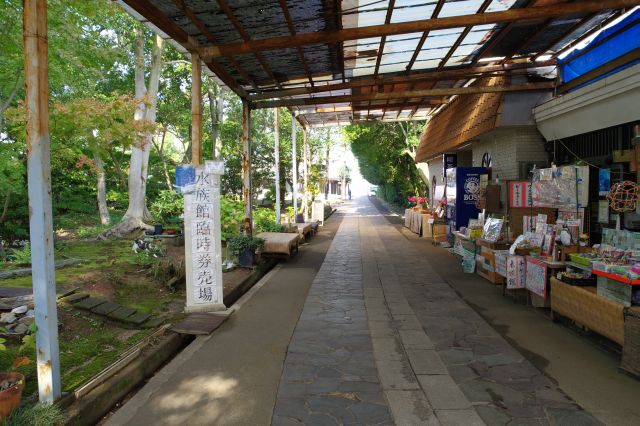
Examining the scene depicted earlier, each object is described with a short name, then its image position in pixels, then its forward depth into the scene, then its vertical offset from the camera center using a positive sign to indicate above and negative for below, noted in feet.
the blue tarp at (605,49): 20.49 +7.71
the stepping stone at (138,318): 19.67 -5.93
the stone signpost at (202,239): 21.91 -2.40
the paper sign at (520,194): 26.32 -0.29
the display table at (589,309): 14.71 -4.76
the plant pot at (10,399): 10.61 -5.29
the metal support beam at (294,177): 54.80 +2.05
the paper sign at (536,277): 20.30 -4.42
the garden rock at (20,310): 18.23 -5.02
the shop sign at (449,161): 50.52 +3.58
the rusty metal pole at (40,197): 11.66 -0.03
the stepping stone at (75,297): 20.61 -5.15
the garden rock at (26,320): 17.37 -5.23
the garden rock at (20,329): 16.62 -5.35
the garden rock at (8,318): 17.43 -5.16
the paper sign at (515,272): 22.40 -4.50
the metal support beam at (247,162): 34.14 +2.52
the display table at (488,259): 26.61 -4.68
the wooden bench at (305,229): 49.67 -4.62
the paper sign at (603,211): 22.37 -1.23
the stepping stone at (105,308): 19.99 -5.57
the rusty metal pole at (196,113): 22.76 +4.44
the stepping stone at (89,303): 20.21 -5.36
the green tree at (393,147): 83.25 +9.42
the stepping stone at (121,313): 19.79 -5.74
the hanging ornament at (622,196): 18.06 -0.34
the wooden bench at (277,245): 36.29 -4.57
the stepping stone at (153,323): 19.68 -6.19
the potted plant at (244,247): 32.07 -4.21
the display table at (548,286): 19.74 -4.79
